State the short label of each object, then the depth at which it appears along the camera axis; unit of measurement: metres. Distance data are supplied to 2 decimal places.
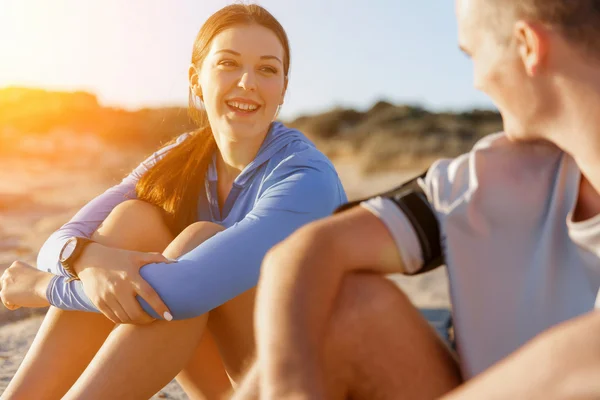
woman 2.06
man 1.32
